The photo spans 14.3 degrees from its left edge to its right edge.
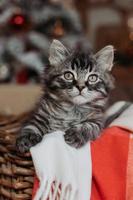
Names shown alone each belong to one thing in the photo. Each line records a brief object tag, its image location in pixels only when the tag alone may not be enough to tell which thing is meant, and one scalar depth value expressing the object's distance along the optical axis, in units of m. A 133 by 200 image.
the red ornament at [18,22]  1.34
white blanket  0.58
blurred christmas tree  1.35
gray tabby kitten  0.62
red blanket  0.60
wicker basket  0.60
